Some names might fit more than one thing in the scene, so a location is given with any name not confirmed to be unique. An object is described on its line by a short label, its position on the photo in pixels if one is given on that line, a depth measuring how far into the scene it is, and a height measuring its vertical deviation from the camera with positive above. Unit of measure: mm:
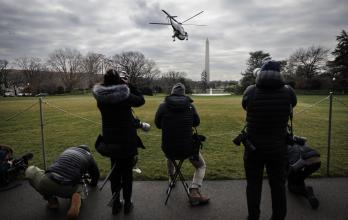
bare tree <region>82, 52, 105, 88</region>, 89438 +5991
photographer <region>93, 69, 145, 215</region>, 3096 -490
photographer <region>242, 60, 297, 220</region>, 2684 -509
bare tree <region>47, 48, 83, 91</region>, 87000 +4855
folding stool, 3800 -1416
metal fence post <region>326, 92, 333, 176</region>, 4769 -1532
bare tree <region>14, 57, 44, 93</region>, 80188 +3057
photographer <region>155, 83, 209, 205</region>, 3566 -556
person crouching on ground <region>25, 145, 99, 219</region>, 3336 -1213
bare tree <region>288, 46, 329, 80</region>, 66438 +5052
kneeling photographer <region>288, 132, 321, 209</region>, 3770 -1165
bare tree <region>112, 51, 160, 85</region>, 77375 +5264
